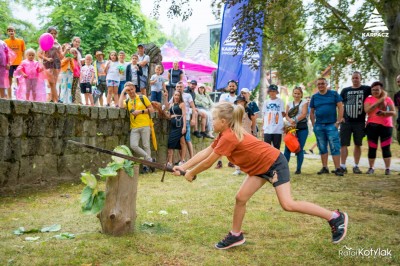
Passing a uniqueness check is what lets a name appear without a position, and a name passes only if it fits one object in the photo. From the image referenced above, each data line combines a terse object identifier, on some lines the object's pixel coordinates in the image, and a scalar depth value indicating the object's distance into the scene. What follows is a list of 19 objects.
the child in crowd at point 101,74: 11.30
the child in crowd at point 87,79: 10.36
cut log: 4.25
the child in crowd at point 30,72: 8.30
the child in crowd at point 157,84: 10.42
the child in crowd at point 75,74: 9.54
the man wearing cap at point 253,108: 8.69
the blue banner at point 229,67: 13.02
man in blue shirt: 8.69
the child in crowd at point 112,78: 9.95
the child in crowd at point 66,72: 9.34
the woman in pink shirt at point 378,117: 8.58
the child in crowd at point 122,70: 10.03
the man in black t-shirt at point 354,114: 8.79
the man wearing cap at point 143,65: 9.99
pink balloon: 8.30
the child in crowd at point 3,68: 7.78
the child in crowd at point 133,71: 9.87
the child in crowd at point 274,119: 8.80
